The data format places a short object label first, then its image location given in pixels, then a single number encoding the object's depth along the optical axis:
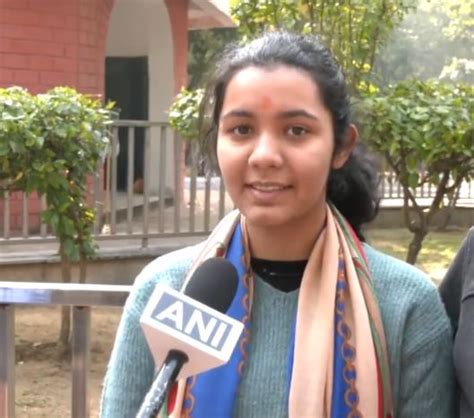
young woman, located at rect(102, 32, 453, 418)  2.00
